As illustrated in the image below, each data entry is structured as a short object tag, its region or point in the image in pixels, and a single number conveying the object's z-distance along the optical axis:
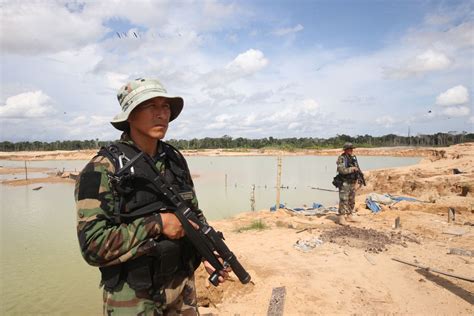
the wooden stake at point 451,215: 8.08
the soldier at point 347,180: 7.95
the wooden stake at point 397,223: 7.64
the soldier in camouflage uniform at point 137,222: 1.51
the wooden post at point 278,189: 11.03
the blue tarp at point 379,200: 10.45
